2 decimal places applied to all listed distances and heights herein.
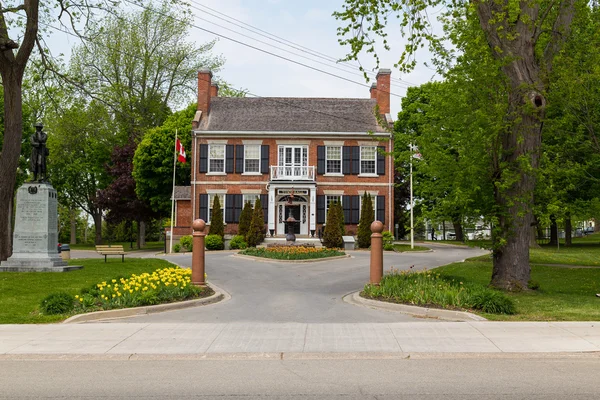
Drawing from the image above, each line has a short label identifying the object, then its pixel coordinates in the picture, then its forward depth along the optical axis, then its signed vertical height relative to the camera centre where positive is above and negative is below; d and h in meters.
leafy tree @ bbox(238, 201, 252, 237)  36.62 +0.39
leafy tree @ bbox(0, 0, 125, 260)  20.06 +4.11
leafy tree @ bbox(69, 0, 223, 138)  47.50 +13.36
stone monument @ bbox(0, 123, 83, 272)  19.32 -0.10
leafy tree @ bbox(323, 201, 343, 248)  35.19 -0.32
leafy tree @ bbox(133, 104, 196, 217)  44.81 +4.80
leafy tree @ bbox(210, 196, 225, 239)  36.41 +0.36
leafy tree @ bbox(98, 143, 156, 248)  48.39 +2.60
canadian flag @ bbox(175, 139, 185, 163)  37.00 +4.63
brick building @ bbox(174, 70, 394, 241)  38.41 +3.63
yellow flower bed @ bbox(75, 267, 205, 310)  12.54 -1.43
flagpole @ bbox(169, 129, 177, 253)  36.32 -0.14
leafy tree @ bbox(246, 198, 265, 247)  35.38 -0.09
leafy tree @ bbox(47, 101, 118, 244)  49.12 +5.12
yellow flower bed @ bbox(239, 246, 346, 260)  24.84 -1.13
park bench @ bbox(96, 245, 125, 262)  23.17 -0.92
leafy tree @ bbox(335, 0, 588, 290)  14.71 +3.72
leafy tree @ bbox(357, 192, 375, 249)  35.94 +0.34
